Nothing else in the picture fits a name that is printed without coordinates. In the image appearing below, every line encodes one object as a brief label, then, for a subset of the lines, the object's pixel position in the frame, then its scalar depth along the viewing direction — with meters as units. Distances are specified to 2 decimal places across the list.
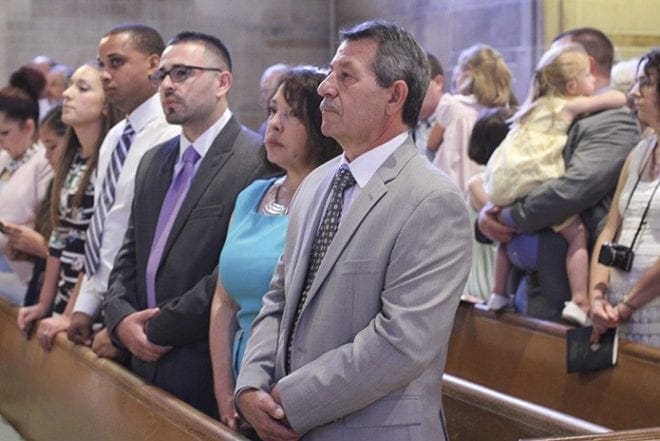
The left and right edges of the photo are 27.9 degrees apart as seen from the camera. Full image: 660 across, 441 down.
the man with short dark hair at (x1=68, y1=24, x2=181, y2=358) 5.08
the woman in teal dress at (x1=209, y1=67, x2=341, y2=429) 3.75
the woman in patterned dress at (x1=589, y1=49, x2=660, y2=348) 4.66
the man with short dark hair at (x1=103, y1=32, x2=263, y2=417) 4.29
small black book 4.69
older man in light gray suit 3.00
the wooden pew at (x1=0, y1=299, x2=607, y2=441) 3.71
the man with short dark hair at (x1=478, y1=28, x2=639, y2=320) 5.24
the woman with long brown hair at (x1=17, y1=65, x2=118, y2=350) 5.53
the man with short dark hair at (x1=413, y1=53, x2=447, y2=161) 7.55
